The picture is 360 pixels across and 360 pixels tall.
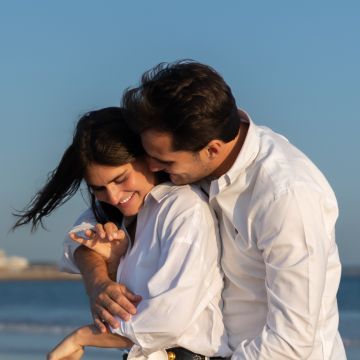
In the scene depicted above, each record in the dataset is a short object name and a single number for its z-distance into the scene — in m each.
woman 3.47
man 3.37
